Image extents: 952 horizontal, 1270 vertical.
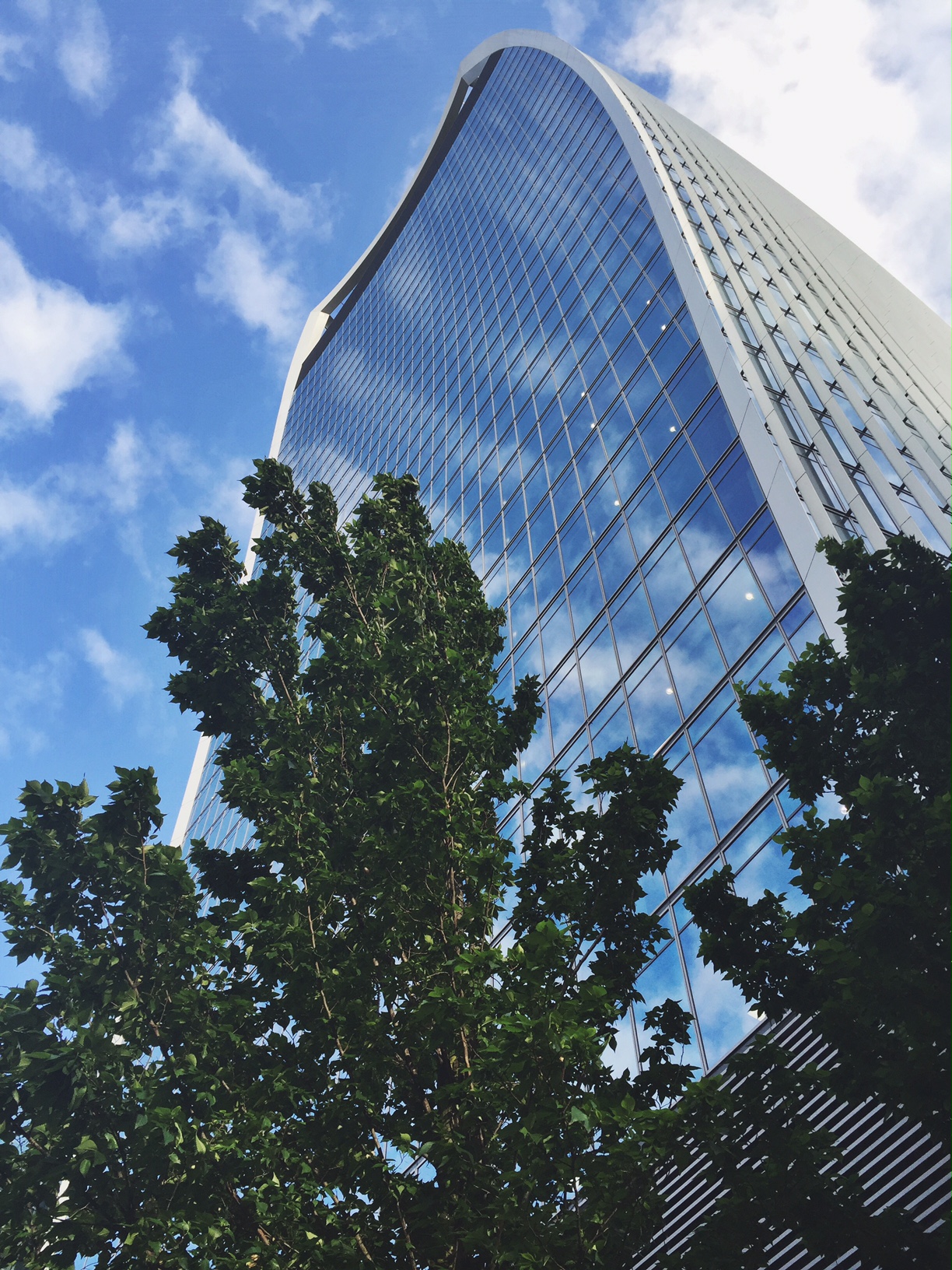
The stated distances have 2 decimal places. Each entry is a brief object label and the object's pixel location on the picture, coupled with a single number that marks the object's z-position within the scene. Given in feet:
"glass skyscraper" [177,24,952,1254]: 54.44
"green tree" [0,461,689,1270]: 20.70
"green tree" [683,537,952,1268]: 21.22
